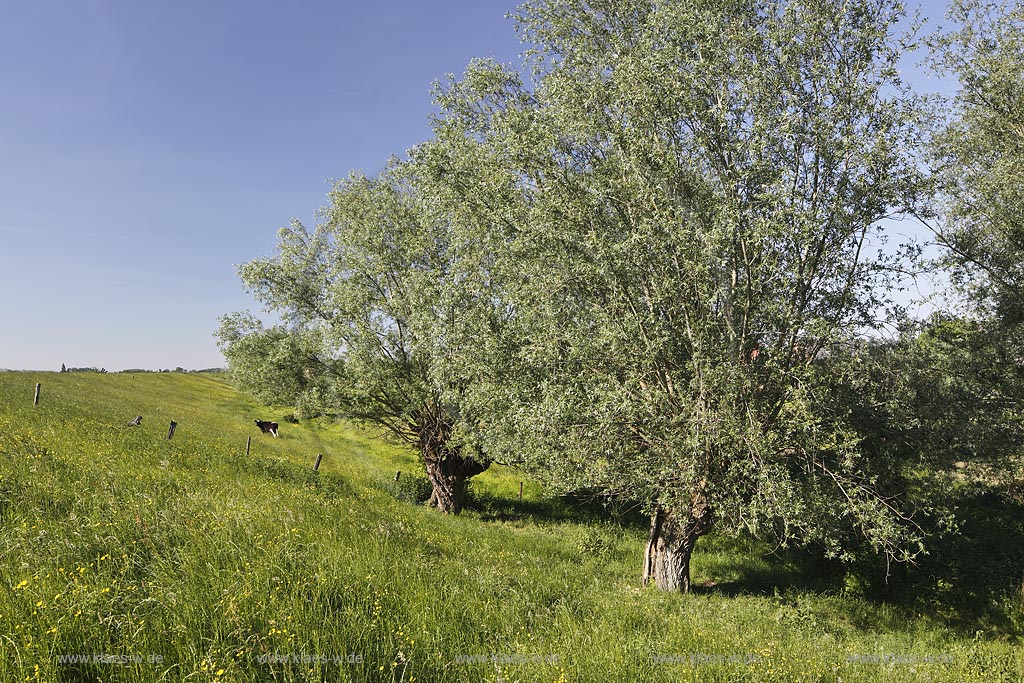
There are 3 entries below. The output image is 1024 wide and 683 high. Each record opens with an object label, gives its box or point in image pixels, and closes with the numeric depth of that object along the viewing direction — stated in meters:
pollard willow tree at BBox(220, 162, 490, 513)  20.86
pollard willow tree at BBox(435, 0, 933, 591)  11.68
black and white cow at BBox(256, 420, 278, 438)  50.16
